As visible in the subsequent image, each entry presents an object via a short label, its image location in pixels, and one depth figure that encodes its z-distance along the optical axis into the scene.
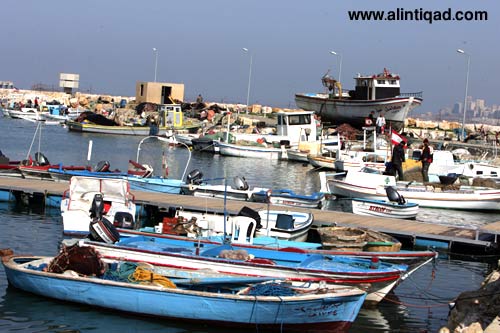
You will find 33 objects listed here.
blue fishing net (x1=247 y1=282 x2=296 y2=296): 14.55
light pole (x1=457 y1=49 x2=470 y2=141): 58.75
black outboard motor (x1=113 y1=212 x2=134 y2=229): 20.17
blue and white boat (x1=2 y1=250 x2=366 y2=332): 14.29
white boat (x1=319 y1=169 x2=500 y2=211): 32.31
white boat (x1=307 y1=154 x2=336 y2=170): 49.81
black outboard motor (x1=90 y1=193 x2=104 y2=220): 20.64
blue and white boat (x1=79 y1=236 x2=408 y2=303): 15.88
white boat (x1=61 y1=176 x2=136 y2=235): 20.69
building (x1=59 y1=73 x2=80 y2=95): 135.62
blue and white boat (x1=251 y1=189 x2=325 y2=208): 27.69
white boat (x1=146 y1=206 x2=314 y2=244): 19.52
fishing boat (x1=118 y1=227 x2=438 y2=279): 17.66
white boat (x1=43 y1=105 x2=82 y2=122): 86.38
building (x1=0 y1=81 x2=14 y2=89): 191.52
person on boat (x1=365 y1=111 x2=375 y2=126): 60.90
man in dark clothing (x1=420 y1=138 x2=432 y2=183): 35.28
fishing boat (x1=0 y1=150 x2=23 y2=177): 30.86
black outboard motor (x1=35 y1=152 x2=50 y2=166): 31.56
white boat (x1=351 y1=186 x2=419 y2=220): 26.97
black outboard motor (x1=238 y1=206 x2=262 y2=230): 20.45
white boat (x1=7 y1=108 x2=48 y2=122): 89.68
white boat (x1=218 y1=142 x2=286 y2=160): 56.65
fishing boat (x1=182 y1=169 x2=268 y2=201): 28.22
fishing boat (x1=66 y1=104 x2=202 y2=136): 70.88
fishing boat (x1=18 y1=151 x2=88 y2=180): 30.55
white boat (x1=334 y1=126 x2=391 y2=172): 43.79
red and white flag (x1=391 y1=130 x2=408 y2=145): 36.91
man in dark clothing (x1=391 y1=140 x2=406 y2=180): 33.34
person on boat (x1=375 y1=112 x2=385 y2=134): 52.92
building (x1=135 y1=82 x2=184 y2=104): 89.06
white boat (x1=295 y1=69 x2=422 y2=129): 65.44
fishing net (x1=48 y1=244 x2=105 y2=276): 15.72
